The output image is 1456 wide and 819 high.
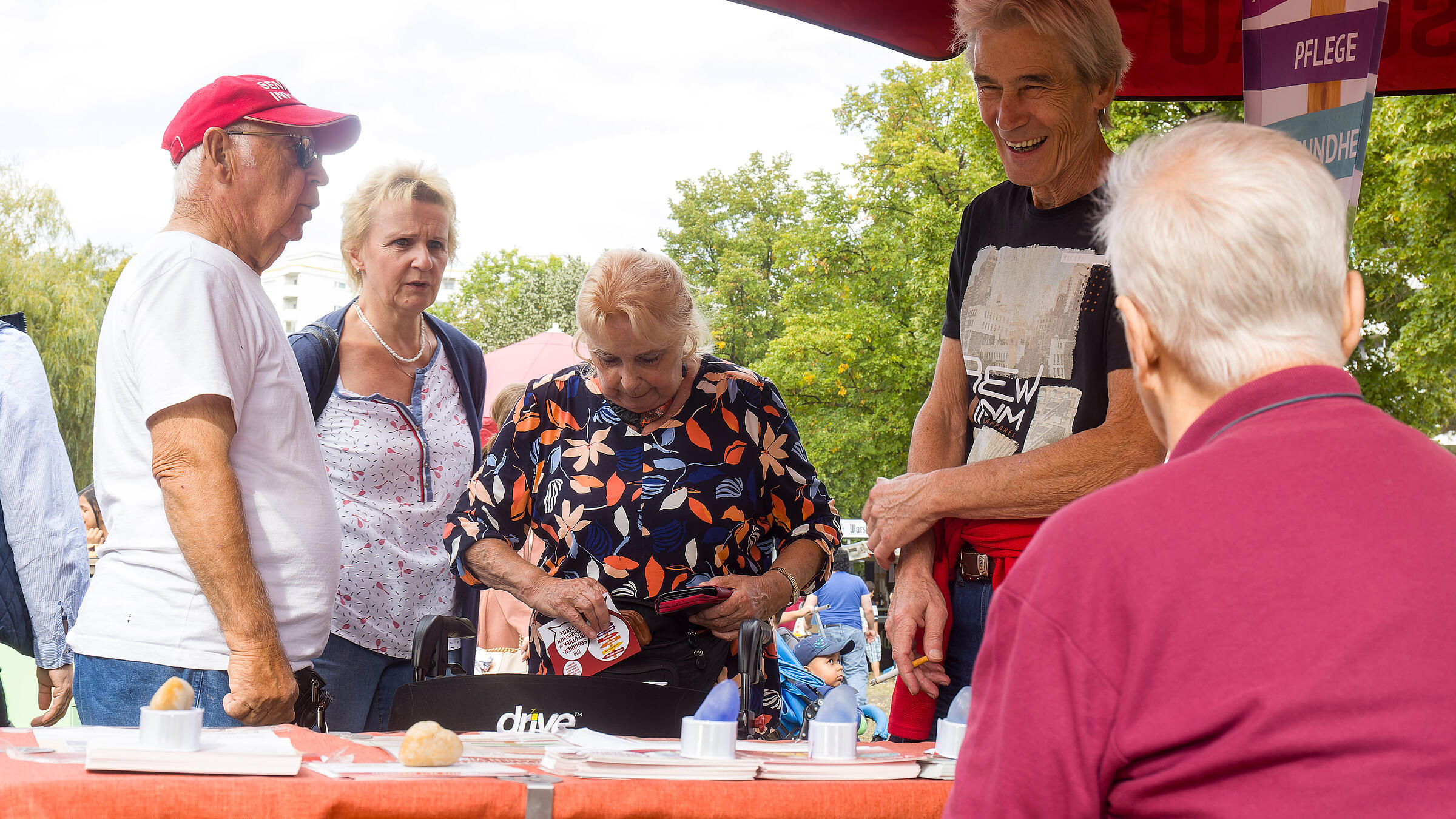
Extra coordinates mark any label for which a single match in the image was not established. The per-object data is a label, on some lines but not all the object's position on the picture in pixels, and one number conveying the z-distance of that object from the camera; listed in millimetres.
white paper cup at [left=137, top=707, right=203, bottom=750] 1476
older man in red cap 1987
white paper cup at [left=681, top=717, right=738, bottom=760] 1720
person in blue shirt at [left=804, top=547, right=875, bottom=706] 10133
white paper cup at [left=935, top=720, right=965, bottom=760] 1832
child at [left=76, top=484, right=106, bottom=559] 8180
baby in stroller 4379
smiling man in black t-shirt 2162
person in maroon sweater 926
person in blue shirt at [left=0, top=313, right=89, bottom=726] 3078
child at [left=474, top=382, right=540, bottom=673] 5832
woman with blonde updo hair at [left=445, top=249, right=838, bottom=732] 2859
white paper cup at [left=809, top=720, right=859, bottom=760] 1807
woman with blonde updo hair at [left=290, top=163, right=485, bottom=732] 3150
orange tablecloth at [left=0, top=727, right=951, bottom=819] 1354
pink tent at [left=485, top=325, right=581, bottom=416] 9562
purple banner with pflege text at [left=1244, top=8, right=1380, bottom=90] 2197
